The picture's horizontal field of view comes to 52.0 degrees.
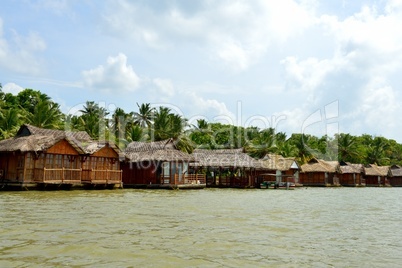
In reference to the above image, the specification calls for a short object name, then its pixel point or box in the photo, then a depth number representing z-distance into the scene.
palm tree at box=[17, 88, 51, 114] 52.47
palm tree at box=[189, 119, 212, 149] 59.68
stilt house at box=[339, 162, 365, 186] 65.94
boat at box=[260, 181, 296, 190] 42.61
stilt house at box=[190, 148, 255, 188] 40.16
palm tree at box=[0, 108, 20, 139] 36.22
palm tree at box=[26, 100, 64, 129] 39.94
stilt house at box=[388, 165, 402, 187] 72.19
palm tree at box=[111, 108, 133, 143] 50.30
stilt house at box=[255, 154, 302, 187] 48.08
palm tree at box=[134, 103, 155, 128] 54.22
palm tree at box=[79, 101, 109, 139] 45.25
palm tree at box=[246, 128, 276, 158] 56.56
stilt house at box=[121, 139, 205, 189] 34.41
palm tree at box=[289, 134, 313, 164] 66.18
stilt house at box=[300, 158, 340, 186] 60.53
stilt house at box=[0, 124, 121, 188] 25.86
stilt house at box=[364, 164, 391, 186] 69.50
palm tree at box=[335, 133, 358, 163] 73.62
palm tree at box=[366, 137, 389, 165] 79.44
